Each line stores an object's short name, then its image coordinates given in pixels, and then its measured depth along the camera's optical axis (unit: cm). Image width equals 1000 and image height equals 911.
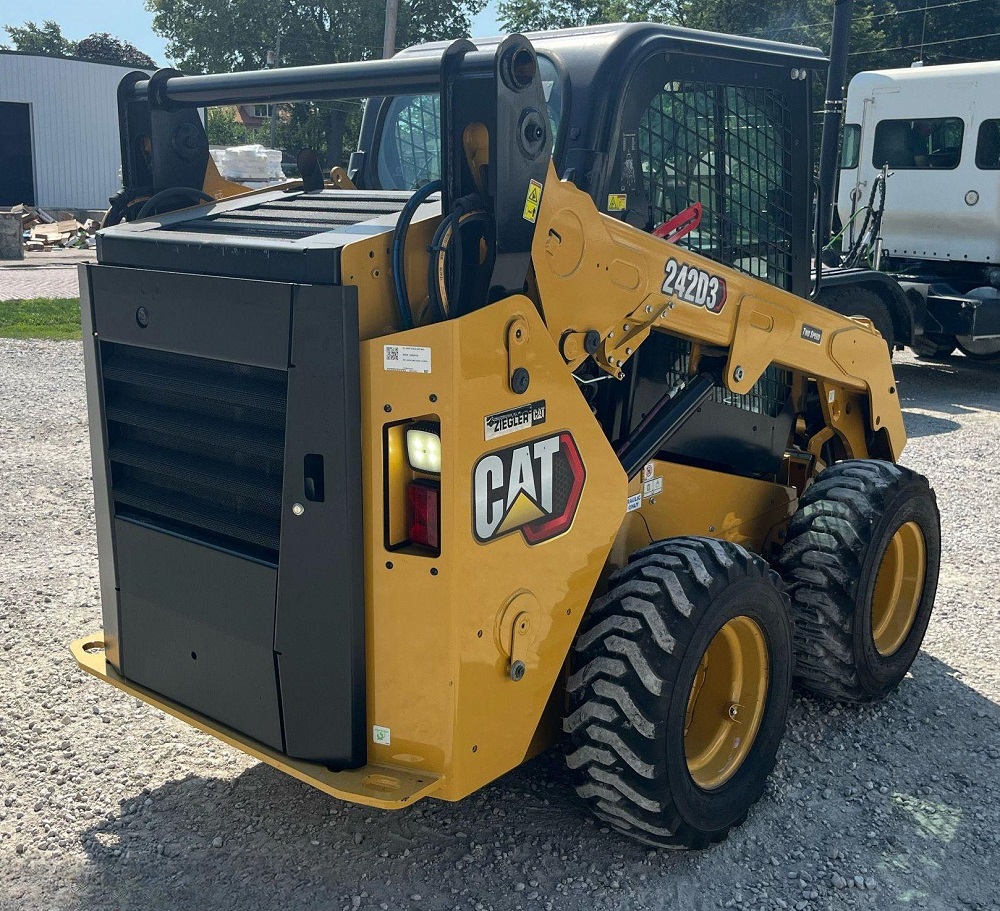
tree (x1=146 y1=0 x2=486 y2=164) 4981
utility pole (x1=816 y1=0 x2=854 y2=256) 1088
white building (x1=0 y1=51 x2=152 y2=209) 3067
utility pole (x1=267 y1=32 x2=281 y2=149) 4813
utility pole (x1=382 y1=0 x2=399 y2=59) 2592
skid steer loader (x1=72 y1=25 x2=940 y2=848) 277
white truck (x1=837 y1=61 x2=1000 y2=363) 1102
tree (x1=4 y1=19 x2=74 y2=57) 7375
